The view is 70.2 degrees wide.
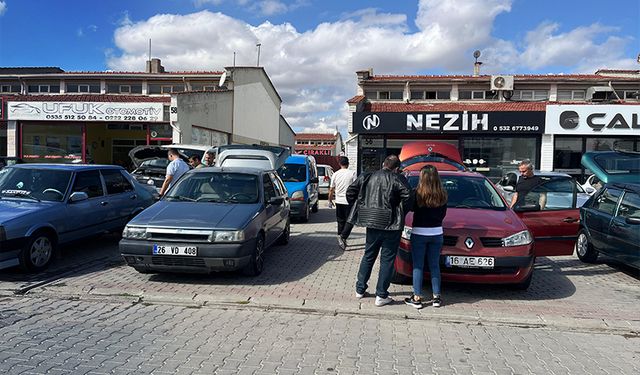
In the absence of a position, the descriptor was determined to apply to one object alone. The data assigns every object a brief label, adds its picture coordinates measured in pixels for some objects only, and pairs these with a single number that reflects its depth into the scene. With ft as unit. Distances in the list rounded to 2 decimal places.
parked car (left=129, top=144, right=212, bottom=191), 45.78
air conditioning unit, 73.51
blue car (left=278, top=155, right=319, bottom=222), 39.83
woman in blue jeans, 17.39
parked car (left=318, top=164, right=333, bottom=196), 63.43
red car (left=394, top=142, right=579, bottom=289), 18.35
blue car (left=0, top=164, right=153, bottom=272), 20.03
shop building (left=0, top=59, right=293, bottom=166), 65.41
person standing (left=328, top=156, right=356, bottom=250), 29.63
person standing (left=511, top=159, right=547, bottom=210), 23.95
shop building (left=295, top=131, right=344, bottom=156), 299.17
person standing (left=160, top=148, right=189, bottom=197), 30.06
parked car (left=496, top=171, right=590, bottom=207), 26.64
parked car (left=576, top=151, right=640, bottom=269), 22.79
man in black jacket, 17.24
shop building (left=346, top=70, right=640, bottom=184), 59.62
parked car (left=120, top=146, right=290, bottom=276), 19.08
